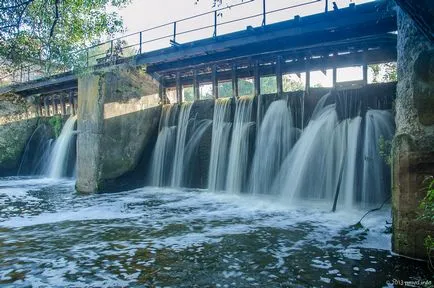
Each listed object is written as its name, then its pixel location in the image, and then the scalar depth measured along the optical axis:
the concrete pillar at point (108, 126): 11.88
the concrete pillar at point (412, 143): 4.44
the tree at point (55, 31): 6.86
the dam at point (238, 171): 4.56
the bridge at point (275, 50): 9.69
